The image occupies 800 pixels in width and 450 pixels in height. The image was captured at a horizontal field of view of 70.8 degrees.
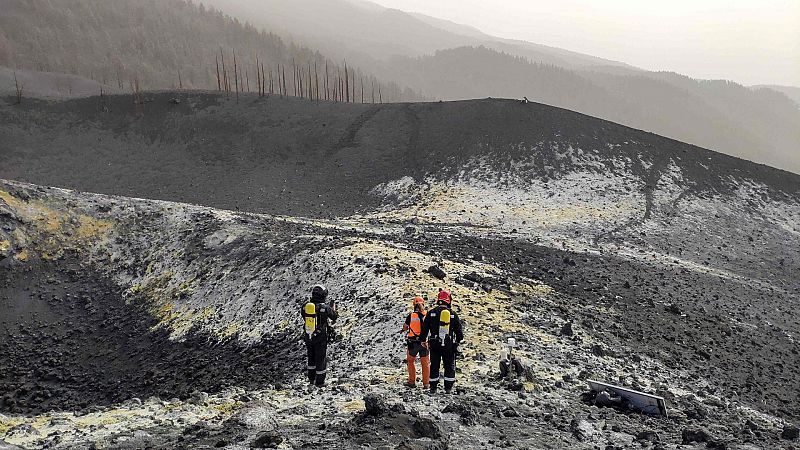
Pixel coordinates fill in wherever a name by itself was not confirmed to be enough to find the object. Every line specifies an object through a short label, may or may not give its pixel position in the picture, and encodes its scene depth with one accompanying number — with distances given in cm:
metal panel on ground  1065
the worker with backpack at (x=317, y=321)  1064
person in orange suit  1052
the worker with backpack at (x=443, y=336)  1033
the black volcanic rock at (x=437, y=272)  1641
